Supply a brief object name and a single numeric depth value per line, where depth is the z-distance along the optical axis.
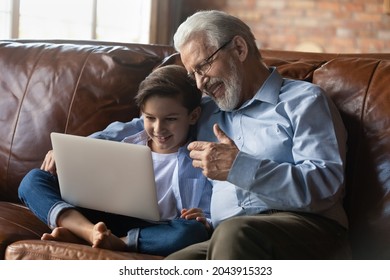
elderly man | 2.82
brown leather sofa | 3.06
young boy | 3.09
